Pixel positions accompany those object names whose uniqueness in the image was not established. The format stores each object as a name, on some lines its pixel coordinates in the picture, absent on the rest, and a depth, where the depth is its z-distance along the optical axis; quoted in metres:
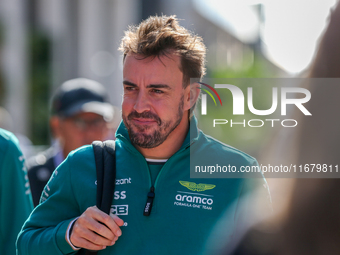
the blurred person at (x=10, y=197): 4.88
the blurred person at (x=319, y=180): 1.28
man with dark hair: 3.68
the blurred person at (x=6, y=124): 10.44
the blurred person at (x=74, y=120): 7.11
